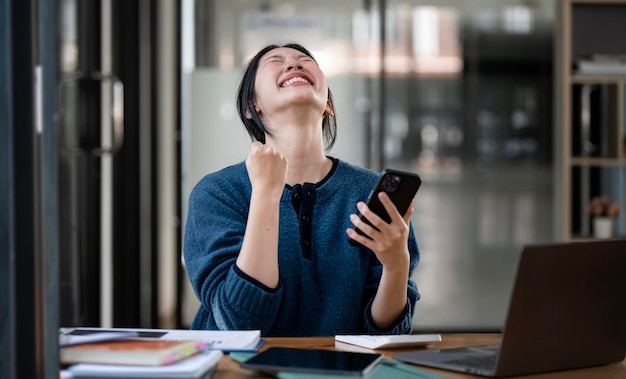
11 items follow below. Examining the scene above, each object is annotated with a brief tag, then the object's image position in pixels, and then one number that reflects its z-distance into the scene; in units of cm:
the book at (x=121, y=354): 125
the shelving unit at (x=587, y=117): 471
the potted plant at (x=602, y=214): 464
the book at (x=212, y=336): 150
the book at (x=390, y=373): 129
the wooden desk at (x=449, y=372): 138
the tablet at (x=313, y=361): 132
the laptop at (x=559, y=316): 132
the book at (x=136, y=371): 123
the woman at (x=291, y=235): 180
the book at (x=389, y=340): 160
